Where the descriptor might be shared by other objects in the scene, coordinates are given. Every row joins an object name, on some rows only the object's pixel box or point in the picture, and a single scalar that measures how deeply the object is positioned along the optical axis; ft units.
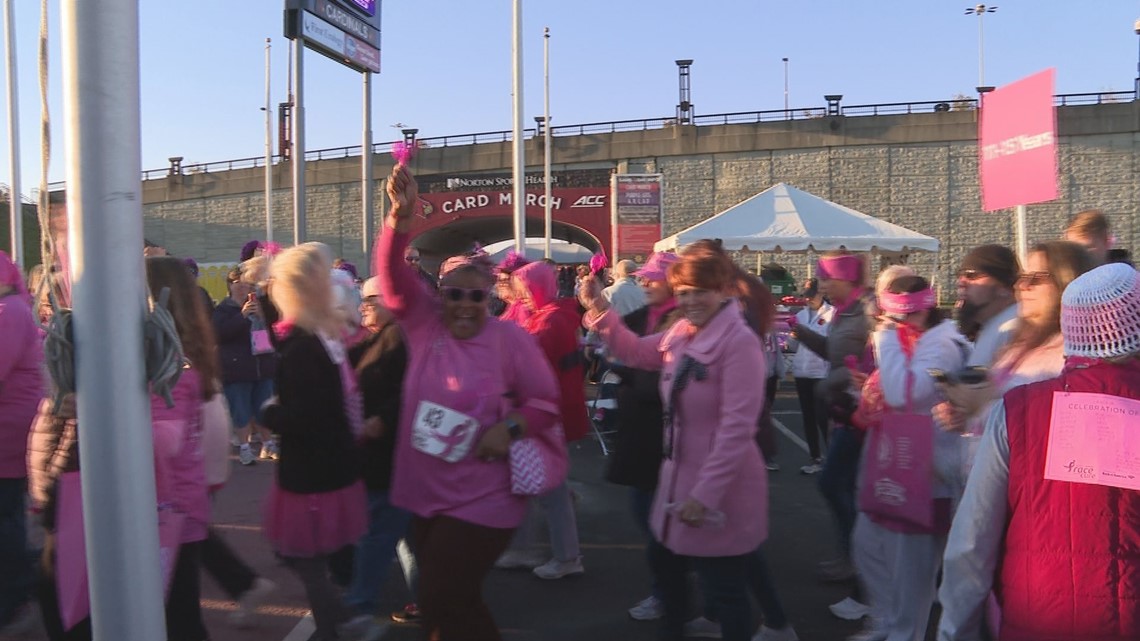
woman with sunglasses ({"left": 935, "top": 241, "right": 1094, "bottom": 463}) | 8.80
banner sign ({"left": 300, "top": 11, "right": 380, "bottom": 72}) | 48.32
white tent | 46.06
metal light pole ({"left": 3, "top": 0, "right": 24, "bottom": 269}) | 49.37
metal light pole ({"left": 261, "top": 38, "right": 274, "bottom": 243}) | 87.78
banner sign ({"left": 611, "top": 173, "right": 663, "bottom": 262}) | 73.82
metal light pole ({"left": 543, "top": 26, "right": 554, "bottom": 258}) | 81.00
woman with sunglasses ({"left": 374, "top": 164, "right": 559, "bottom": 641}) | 10.23
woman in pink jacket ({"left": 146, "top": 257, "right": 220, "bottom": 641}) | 9.92
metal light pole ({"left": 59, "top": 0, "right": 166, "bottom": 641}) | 6.14
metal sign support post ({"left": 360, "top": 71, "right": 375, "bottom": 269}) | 50.82
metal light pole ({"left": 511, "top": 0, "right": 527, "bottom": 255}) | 47.96
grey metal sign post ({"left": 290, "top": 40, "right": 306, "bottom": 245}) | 45.85
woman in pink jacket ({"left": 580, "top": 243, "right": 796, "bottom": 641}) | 11.05
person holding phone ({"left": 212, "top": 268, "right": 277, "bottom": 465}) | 26.84
